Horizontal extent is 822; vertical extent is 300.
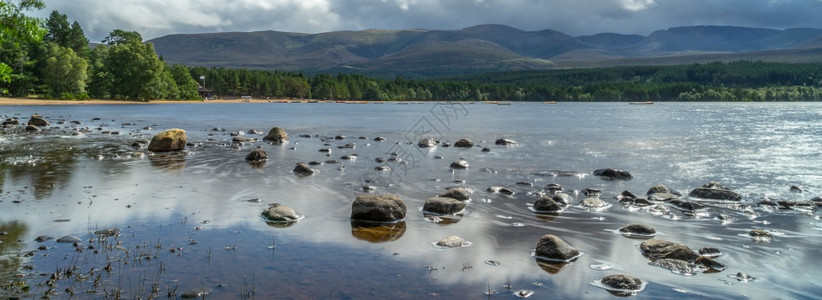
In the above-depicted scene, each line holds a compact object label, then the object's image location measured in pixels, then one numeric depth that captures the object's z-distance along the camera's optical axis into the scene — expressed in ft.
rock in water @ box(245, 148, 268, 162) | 111.34
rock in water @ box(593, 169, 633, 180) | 95.91
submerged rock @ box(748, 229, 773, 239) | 55.04
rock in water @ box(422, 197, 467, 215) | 63.57
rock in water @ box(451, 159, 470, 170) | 106.01
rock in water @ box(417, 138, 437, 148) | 149.07
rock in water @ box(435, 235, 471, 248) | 49.47
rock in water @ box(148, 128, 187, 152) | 122.42
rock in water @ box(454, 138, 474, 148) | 150.72
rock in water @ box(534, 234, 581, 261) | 45.44
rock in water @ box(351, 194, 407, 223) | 57.93
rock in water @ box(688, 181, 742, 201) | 75.05
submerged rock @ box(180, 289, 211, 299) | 35.04
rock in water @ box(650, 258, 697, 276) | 42.91
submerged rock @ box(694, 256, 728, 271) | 44.24
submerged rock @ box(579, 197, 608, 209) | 68.85
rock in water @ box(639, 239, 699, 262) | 45.44
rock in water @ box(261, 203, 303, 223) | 57.31
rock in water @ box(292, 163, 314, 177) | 93.45
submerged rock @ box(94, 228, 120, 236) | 49.26
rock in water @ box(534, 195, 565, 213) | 65.10
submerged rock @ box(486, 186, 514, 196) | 78.02
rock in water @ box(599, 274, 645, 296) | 38.60
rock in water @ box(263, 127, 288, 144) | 158.71
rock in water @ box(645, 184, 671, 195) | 78.54
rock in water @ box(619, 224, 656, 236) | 55.01
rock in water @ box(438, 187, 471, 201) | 71.36
